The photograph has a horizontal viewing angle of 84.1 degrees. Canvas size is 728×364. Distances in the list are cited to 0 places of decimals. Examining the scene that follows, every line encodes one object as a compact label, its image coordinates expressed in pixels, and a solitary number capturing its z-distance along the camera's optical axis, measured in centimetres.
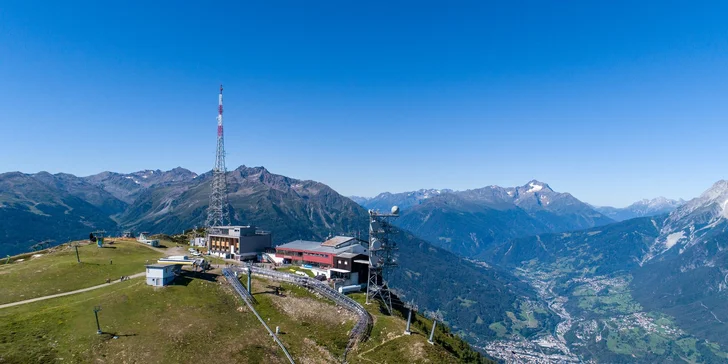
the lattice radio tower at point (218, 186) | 14800
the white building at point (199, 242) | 15104
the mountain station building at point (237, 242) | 12675
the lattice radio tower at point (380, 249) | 9850
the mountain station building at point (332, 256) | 10675
